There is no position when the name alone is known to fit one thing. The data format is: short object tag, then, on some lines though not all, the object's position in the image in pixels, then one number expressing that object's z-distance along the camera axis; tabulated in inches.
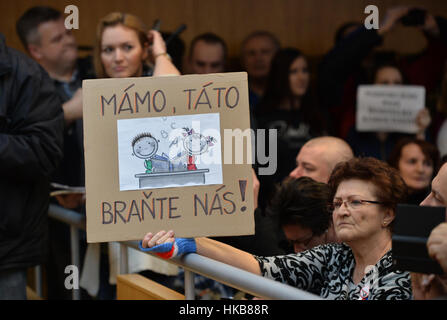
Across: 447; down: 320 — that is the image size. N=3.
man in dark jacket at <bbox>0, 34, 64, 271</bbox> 207.3
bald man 231.3
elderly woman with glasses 157.8
